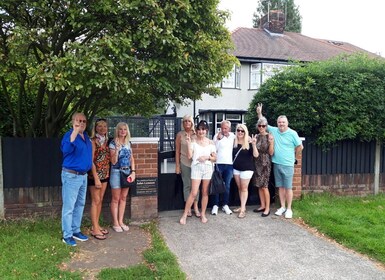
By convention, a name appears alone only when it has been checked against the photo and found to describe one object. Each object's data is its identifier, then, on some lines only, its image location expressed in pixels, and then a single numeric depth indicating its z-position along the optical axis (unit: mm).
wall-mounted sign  5770
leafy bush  6980
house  19875
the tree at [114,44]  4086
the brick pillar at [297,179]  6750
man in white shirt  5969
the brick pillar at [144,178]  5766
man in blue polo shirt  4544
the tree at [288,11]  42806
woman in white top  5547
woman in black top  6012
